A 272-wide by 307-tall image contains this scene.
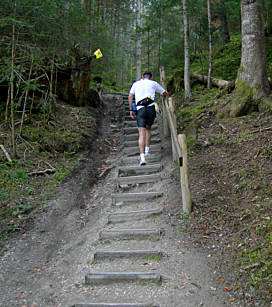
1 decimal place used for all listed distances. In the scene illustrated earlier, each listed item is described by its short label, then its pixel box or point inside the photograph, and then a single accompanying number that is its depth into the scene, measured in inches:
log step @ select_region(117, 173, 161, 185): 259.4
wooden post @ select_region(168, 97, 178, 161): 271.1
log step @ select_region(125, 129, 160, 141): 363.6
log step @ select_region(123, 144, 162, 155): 334.0
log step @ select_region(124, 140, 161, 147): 345.7
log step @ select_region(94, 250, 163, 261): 169.6
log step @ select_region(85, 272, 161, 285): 151.1
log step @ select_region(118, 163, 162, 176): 275.5
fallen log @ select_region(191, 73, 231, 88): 427.5
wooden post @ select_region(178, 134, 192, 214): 191.0
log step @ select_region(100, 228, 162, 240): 187.5
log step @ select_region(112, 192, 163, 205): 233.7
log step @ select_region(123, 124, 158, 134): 380.9
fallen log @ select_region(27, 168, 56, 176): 277.0
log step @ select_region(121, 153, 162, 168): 297.3
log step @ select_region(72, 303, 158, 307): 133.9
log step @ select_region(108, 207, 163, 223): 211.8
